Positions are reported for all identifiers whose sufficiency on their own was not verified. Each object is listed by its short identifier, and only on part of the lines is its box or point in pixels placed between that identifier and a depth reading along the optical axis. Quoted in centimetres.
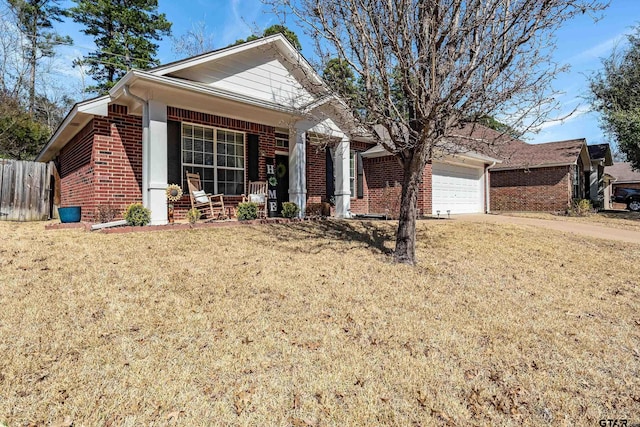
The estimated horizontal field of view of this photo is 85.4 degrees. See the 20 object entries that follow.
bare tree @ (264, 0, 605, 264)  537
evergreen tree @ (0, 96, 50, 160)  1584
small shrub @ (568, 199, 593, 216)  1602
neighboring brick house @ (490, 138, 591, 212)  1748
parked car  2272
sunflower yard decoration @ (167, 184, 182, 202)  748
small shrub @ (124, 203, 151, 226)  681
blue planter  820
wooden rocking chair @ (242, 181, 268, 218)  909
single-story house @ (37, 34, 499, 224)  731
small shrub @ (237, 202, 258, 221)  828
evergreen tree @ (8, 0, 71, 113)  2152
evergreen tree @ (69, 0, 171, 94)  2223
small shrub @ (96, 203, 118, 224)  742
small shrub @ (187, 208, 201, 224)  741
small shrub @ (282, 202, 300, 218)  923
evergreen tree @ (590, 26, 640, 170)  1634
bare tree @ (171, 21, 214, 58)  2189
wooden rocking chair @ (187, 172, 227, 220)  796
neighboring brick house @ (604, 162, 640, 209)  3350
